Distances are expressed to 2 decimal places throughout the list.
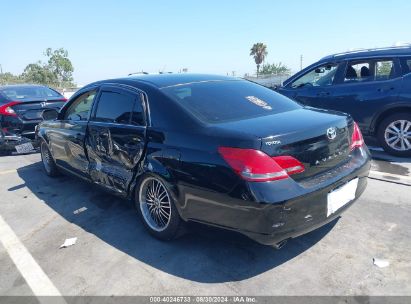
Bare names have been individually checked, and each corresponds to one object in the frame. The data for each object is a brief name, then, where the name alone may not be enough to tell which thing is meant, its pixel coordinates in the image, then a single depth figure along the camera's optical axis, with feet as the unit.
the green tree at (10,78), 164.35
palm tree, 152.66
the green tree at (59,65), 169.68
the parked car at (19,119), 24.63
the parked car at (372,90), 18.95
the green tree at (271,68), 168.18
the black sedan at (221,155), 8.62
